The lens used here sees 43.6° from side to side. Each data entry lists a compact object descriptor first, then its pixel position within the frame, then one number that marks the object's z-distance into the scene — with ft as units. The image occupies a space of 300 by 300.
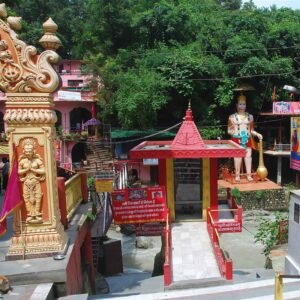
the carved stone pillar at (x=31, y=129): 20.43
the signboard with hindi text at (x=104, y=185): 39.32
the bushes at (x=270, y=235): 45.50
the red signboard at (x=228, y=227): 34.86
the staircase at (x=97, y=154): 96.43
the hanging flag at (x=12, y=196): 19.71
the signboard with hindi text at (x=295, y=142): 76.84
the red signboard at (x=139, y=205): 34.78
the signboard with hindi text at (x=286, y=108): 93.40
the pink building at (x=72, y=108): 100.68
